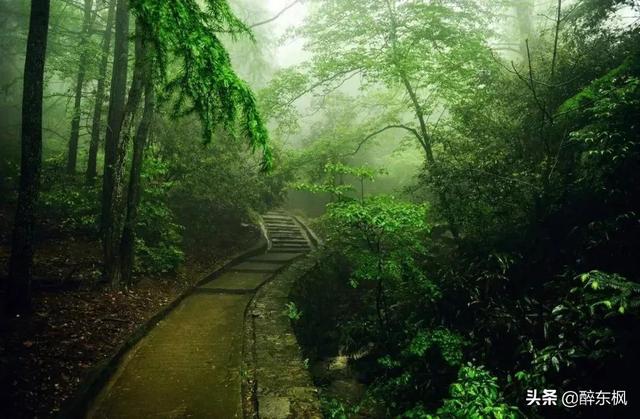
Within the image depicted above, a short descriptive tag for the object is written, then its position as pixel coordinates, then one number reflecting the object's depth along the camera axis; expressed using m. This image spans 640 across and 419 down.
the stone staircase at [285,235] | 13.84
